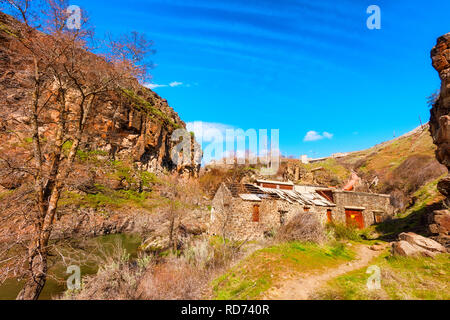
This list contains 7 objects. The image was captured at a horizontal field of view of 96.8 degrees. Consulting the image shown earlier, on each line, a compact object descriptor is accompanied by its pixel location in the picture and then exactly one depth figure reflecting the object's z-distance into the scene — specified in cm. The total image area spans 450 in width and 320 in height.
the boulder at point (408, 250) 818
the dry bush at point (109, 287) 657
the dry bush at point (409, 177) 2310
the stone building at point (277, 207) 1716
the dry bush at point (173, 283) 650
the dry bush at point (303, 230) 1100
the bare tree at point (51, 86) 588
